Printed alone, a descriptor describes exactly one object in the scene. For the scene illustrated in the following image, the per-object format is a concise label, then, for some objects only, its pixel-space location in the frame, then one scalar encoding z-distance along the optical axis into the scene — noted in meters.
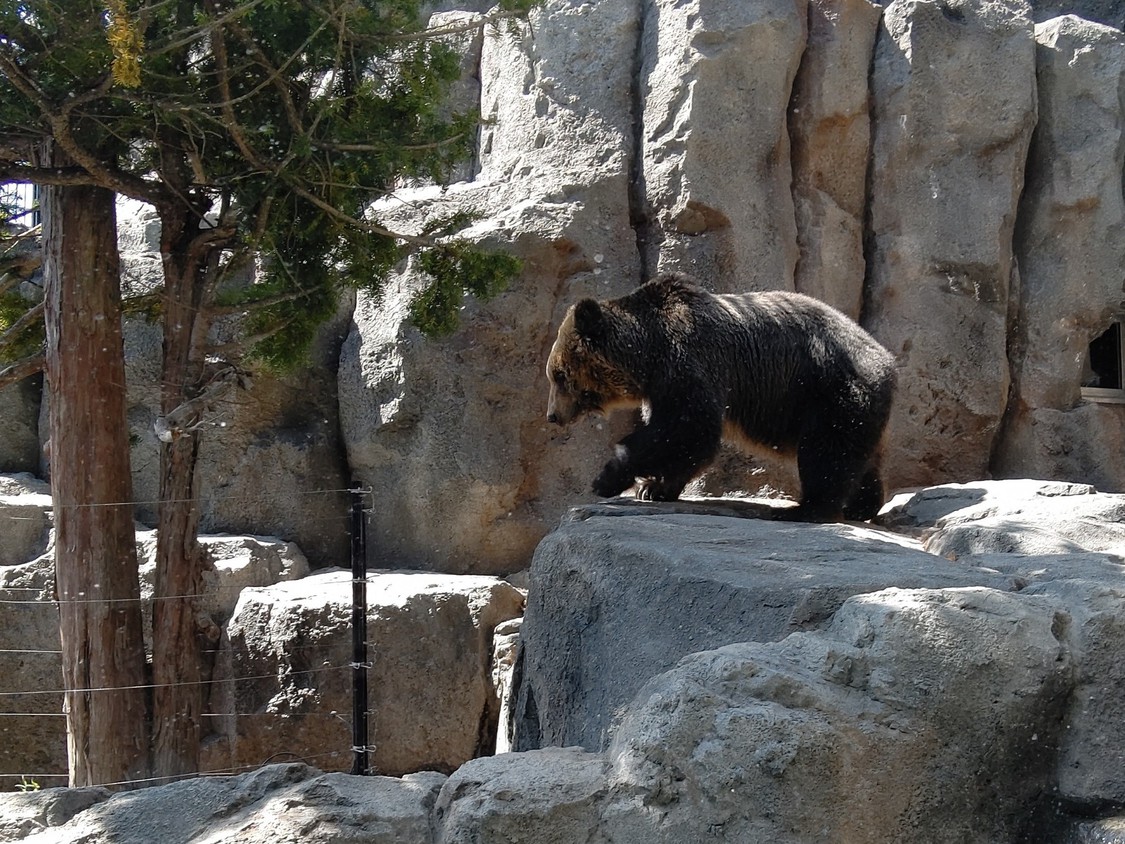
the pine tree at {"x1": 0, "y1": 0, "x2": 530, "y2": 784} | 10.22
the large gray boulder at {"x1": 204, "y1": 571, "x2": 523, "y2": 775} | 15.34
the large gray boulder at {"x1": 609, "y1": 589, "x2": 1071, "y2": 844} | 5.09
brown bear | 12.82
